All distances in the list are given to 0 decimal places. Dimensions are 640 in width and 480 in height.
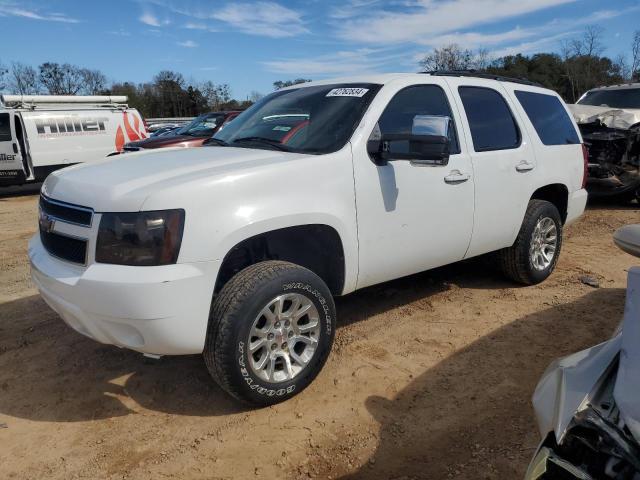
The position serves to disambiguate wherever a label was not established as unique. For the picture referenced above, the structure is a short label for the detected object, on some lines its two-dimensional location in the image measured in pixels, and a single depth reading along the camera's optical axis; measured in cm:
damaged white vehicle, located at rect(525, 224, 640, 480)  143
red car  959
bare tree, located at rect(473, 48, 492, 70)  4144
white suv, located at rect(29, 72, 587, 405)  262
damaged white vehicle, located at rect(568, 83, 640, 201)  889
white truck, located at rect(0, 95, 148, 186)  1265
